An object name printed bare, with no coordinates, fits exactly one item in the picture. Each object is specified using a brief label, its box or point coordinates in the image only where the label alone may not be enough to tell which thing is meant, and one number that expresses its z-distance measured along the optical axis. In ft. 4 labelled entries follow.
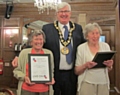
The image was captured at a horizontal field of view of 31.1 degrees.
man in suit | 8.05
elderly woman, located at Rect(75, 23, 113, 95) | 7.29
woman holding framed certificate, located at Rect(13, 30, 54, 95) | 7.08
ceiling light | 19.12
